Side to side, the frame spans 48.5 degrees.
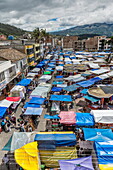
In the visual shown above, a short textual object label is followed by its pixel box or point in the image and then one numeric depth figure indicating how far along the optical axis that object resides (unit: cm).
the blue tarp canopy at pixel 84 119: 1202
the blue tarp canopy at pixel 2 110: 1370
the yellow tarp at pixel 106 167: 748
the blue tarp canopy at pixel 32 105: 1560
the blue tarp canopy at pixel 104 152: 791
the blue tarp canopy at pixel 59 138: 925
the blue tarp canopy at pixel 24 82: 2311
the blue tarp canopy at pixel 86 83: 2218
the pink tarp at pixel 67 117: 1223
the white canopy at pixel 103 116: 1212
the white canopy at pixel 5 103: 1537
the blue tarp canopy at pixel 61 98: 1719
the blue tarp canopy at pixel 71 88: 2087
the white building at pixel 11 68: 2134
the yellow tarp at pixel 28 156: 760
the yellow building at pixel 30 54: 3544
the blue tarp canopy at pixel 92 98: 1665
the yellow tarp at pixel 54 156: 867
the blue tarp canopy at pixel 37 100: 1612
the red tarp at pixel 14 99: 1681
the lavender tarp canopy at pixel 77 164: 744
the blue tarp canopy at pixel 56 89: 2070
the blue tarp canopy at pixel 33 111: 1414
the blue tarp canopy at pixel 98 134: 976
